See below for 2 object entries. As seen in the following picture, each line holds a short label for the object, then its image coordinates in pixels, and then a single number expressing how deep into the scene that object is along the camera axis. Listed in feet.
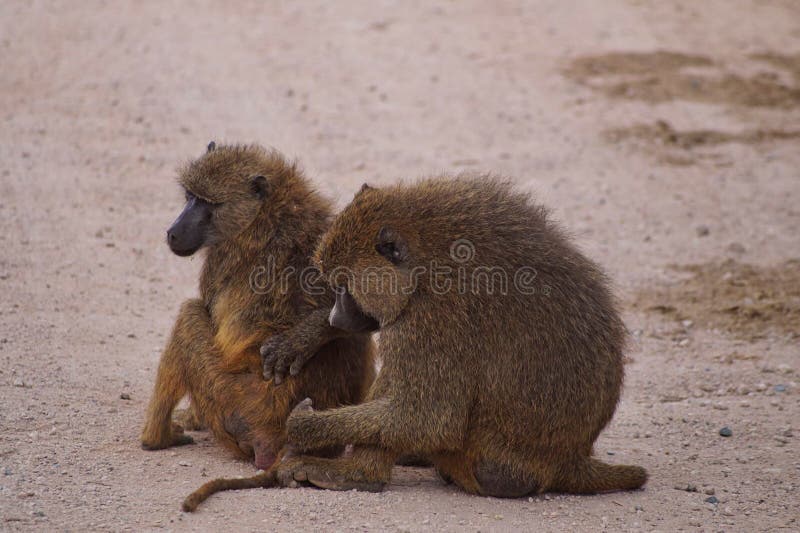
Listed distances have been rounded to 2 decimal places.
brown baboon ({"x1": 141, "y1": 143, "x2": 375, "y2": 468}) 36.40
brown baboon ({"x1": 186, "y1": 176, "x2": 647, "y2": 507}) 33.71
